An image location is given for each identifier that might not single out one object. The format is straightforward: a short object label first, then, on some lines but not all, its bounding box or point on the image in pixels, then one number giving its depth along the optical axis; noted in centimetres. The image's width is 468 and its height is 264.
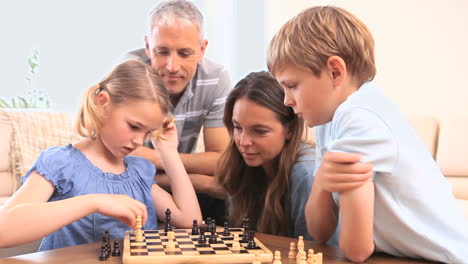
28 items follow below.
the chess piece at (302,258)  172
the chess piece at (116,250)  178
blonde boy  172
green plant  391
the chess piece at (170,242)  176
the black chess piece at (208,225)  192
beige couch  316
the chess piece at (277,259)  171
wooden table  174
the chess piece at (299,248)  173
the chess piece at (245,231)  185
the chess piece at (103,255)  175
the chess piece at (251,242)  180
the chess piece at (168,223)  192
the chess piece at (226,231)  191
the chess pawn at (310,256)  172
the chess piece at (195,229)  191
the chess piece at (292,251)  179
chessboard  172
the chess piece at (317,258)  172
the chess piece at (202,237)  183
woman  218
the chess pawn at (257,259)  169
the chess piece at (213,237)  184
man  238
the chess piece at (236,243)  180
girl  186
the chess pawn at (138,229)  184
